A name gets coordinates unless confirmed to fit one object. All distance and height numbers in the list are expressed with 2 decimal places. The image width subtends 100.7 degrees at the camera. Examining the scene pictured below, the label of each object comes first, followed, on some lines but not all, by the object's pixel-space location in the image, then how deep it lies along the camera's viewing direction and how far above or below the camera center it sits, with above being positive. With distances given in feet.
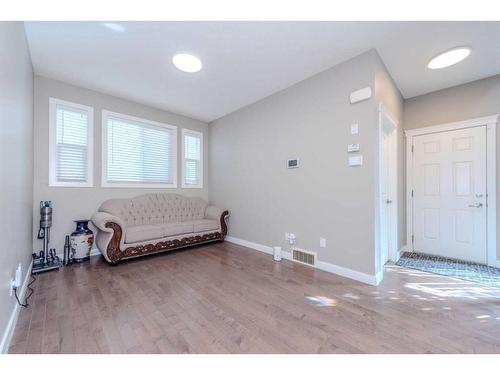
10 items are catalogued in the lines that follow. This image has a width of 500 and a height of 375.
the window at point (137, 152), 11.93 +2.29
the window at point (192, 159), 15.16 +2.25
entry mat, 8.24 -3.56
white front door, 9.99 -0.25
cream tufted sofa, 9.63 -2.04
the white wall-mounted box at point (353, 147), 8.18 +1.66
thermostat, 10.33 +1.30
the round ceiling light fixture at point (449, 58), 7.87 +5.25
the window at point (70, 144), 10.18 +2.30
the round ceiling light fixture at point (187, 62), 8.33 +5.32
